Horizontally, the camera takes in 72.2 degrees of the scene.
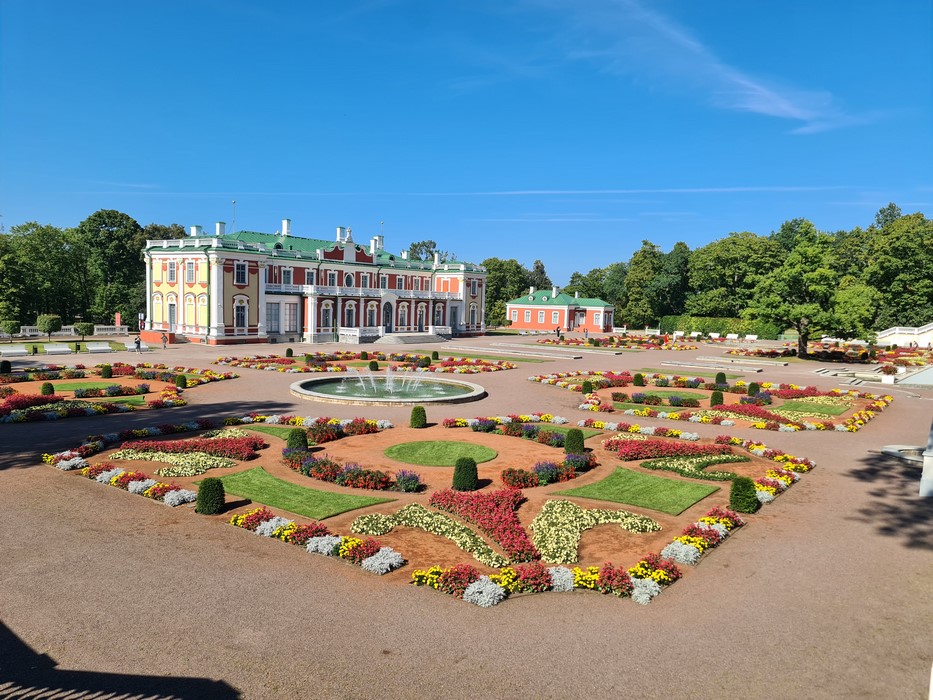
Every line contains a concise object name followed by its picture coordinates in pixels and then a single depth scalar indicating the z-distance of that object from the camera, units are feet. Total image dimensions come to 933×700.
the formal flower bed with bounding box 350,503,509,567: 39.96
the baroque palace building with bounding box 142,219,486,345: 191.83
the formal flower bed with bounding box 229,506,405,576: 36.65
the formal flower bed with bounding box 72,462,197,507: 47.42
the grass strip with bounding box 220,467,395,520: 46.60
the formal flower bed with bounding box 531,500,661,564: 39.58
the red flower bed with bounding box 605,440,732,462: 63.52
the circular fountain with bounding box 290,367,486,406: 92.53
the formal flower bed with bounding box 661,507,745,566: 38.54
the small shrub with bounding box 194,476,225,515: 44.70
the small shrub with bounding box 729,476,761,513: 47.19
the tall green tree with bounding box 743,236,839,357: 165.07
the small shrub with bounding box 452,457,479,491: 50.96
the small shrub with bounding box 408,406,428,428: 76.07
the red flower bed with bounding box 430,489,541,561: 39.52
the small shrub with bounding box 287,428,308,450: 61.21
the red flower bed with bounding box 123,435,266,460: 60.64
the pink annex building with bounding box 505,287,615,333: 324.60
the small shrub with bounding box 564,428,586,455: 62.75
